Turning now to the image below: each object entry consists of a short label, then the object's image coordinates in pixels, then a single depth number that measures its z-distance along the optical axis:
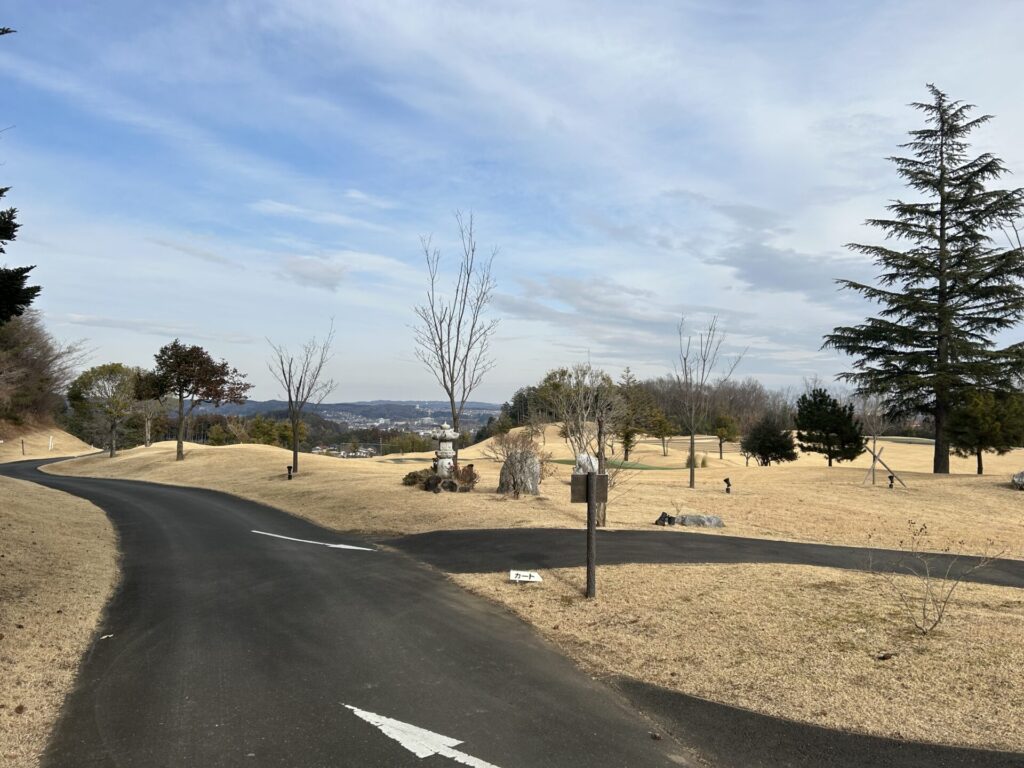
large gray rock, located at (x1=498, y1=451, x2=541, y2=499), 17.61
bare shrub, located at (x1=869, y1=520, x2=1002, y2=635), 6.59
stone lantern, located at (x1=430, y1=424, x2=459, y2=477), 20.02
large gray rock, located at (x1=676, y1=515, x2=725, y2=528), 14.38
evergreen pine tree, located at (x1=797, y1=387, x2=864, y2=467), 34.69
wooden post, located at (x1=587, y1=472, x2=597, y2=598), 7.95
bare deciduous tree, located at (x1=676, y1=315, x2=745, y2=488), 24.11
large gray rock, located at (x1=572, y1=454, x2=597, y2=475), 16.56
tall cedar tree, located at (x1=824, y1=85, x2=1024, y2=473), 26.39
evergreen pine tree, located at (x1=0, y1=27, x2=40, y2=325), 7.91
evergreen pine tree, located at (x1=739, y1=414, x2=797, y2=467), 40.84
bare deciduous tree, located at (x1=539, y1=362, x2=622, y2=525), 13.67
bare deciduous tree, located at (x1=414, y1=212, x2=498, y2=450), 22.33
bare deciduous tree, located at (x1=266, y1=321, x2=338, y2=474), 30.08
